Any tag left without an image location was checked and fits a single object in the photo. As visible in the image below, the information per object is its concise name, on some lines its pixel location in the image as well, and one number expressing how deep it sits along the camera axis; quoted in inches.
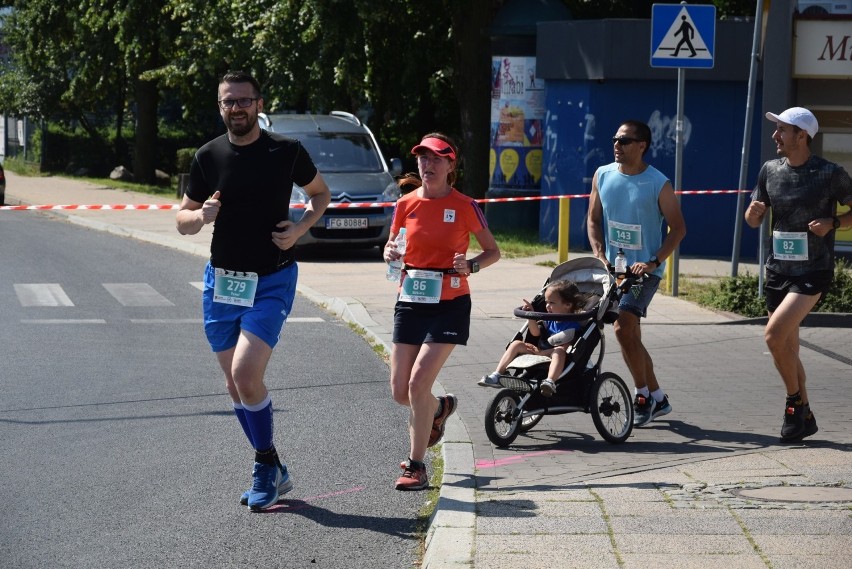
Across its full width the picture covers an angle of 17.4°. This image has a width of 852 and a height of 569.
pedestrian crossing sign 1079.3
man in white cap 595.4
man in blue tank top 623.7
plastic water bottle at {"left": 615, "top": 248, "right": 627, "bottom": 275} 607.9
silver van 1410.7
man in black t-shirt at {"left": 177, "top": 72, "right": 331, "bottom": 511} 481.8
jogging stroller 589.9
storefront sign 1286.4
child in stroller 603.6
